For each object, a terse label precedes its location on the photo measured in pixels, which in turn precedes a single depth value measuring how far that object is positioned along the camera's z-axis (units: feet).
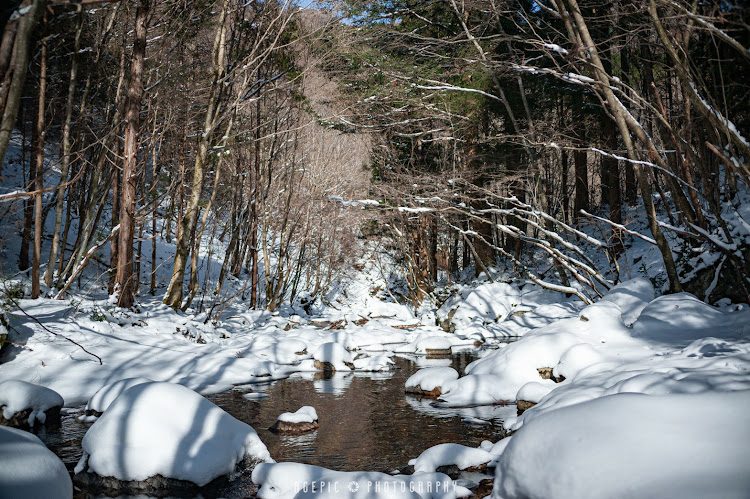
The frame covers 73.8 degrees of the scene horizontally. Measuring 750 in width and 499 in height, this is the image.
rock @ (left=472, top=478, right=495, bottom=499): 11.88
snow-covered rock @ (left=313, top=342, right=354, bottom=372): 30.19
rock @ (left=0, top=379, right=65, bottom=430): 16.01
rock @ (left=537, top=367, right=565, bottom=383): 20.74
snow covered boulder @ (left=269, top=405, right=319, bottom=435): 17.04
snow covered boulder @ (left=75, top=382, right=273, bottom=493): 12.31
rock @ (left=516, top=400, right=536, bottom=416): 18.86
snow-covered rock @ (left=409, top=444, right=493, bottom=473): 13.41
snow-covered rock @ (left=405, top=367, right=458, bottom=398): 23.11
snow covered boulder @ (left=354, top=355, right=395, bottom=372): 30.01
